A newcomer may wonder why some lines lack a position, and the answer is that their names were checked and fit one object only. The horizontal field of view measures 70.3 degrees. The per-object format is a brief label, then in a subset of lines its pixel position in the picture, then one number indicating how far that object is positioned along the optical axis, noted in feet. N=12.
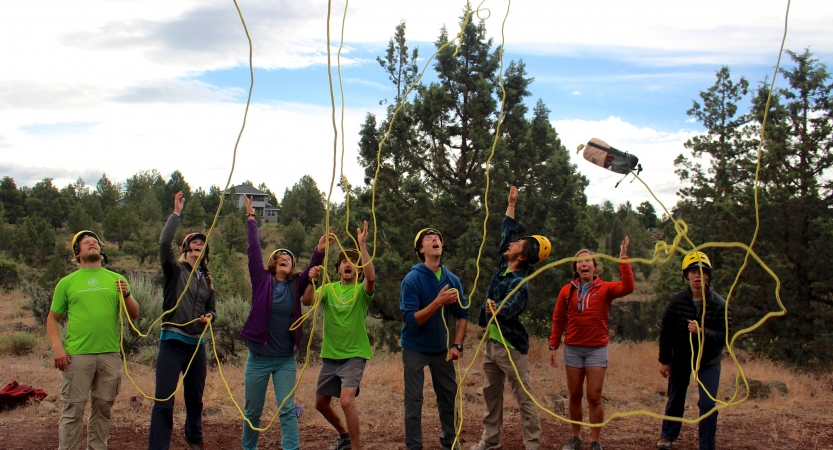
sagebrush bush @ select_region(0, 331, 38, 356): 36.45
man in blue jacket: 15.19
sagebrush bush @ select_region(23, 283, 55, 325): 46.62
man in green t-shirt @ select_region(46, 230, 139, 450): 14.03
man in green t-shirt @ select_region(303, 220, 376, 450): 15.26
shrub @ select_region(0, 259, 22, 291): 91.42
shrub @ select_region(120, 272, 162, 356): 33.40
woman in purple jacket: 15.35
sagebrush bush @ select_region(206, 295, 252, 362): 35.06
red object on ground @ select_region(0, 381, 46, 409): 21.20
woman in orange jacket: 15.90
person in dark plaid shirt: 16.10
